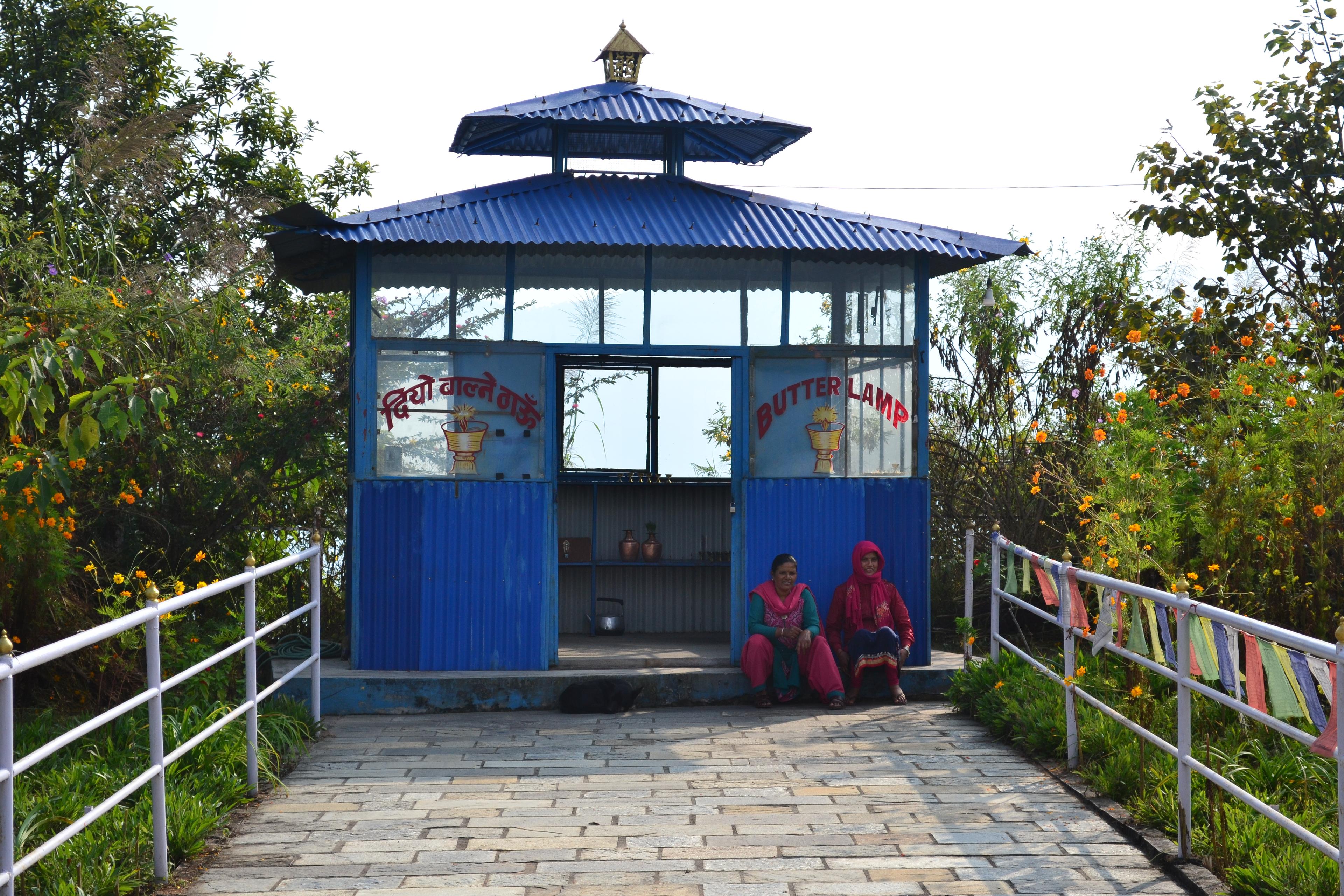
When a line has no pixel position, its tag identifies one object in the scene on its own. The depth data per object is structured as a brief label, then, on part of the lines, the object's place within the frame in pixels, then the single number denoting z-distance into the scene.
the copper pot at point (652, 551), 10.62
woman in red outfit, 8.42
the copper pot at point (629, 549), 10.66
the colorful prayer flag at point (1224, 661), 4.62
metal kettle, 10.52
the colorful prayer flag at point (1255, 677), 4.34
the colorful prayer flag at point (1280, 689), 4.17
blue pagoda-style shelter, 8.46
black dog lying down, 8.09
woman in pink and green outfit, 8.34
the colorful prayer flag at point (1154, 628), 5.33
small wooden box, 10.62
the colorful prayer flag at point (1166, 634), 5.23
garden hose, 8.88
